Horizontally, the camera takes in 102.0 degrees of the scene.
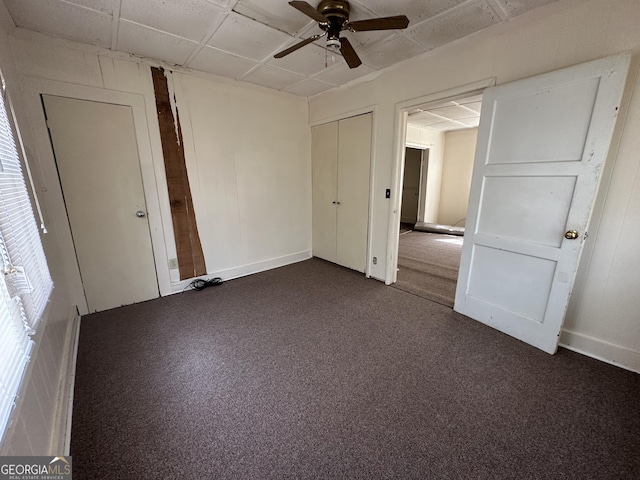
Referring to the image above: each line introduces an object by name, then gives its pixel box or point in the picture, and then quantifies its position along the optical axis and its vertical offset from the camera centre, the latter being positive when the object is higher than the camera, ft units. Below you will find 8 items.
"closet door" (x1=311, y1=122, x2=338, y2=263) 11.97 -0.37
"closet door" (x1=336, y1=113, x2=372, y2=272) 10.59 -0.40
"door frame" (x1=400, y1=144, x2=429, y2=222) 20.68 -0.58
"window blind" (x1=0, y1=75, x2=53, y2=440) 2.90 -1.37
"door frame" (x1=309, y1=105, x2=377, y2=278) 9.94 +0.86
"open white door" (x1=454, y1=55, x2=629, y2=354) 5.37 -0.25
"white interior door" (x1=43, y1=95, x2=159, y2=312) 7.52 -0.53
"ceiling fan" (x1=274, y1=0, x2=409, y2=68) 5.15 +3.21
